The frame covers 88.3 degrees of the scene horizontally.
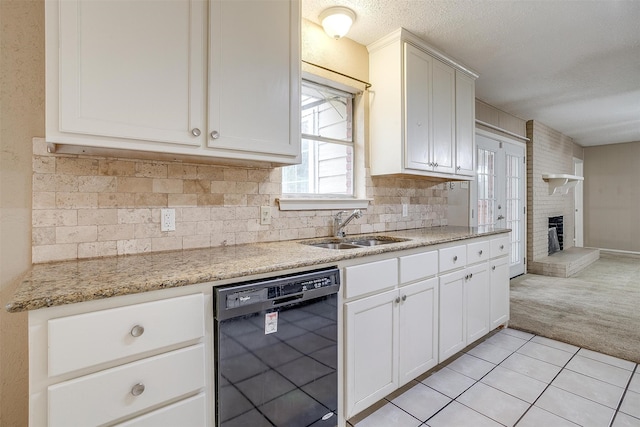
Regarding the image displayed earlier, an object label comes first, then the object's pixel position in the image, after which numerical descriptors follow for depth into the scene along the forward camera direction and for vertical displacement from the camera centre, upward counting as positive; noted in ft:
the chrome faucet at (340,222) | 7.73 -0.20
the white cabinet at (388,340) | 5.59 -2.38
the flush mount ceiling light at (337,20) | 7.04 +4.19
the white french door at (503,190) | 13.83 +1.07
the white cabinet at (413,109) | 8.30 +2.80
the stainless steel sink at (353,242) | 7.30 -0.66
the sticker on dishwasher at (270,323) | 4.40 -1.46
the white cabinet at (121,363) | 3.13 -1.57
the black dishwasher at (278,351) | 4.11 -1.88
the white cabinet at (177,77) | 3.91 +1.91
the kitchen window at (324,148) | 8.02 +1.72
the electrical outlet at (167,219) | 5.54 -0.09
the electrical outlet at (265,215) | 6.79 -0.02
